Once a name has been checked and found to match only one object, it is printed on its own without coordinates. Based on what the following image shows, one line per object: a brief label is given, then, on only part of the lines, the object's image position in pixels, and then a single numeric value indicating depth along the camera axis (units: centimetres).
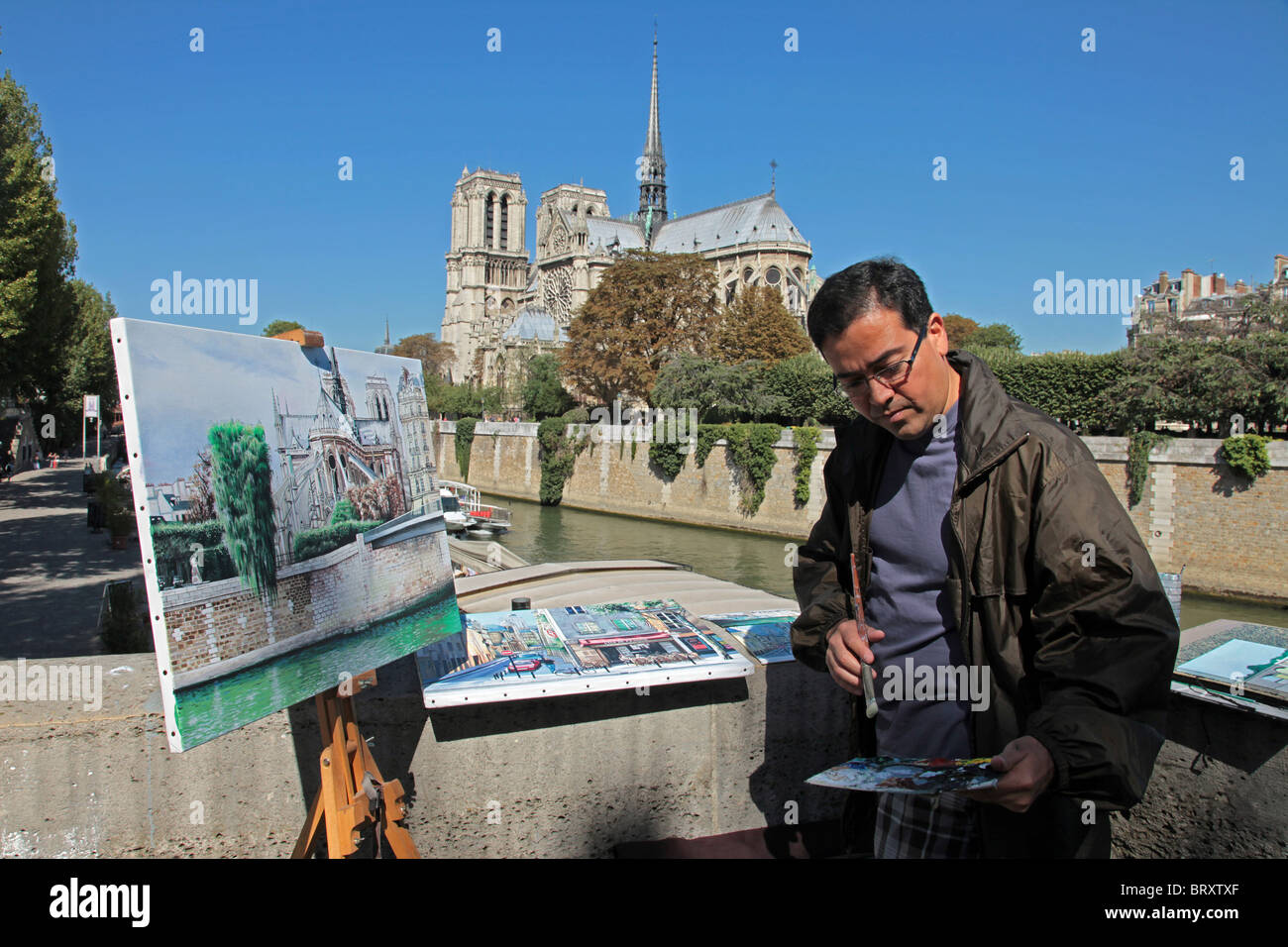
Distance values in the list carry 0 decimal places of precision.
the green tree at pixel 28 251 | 1659
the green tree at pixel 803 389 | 3216
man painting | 159
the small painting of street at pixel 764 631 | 304
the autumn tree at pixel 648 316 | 3934
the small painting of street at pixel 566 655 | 253
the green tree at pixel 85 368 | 3438
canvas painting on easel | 188
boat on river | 2778
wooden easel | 218
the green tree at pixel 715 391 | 3378
